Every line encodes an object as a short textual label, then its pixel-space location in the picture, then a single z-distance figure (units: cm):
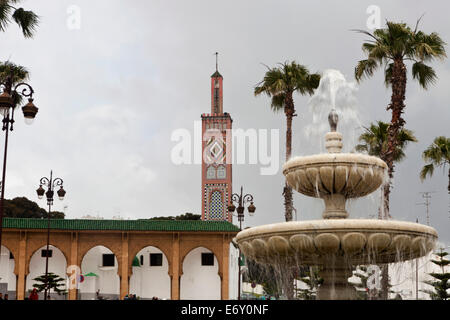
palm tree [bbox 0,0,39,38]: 1869
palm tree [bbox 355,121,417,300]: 2452
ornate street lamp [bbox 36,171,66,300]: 2462
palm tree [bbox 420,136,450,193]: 2647
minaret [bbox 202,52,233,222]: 6638
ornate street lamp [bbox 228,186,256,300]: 2483
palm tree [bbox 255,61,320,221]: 2566
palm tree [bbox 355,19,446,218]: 2031
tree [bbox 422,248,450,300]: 2969
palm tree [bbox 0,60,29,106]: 2220
